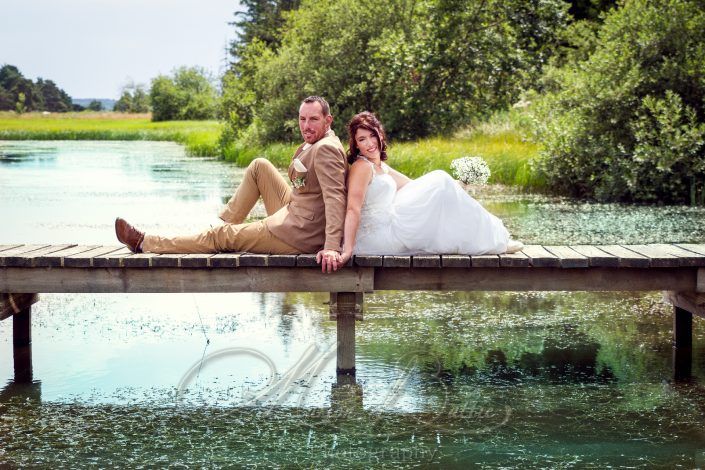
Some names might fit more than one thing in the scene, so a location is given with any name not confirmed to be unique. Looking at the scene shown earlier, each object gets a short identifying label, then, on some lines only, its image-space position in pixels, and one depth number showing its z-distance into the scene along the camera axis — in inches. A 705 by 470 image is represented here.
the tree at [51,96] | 5073.8
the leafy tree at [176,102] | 3782.0
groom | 249.0
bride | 253.0
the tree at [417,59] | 1213.7
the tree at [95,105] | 5861.7
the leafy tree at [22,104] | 4040.8
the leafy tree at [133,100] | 5024.6
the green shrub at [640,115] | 700.7
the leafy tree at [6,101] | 4598.9
